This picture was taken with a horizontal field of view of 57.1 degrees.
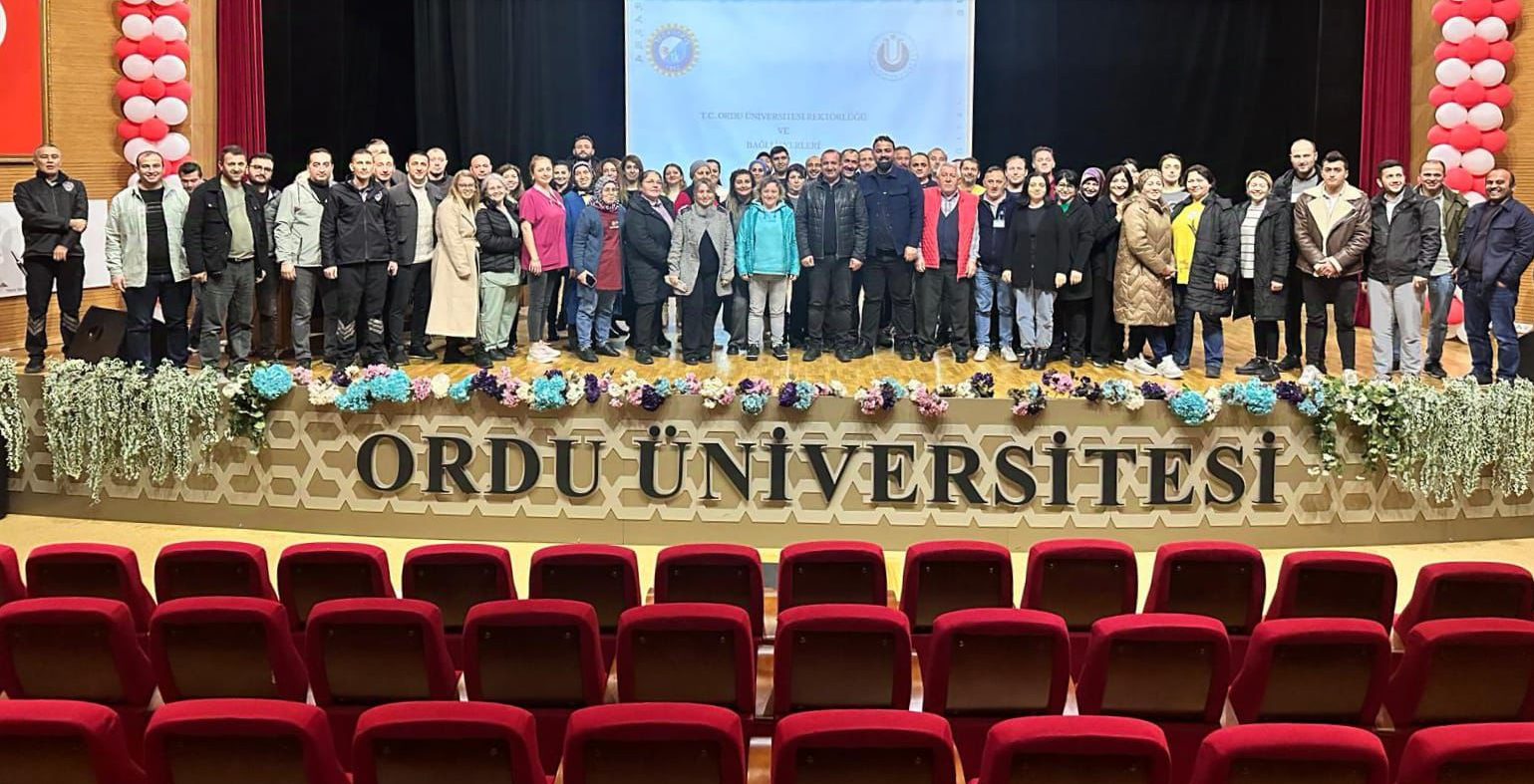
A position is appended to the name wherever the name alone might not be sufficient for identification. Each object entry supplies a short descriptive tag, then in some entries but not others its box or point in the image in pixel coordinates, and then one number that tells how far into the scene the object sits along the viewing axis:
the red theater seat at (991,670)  3.80
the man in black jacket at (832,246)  9.59
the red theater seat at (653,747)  2.87
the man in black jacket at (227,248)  8.72
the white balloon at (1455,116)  11.29
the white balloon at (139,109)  11.11
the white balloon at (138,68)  11.10
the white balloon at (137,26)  11.09
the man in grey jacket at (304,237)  8.90
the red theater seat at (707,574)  4.79
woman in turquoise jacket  9.45
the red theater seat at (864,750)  2.85
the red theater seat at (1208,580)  4.89
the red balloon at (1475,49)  11.20
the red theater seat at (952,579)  4.93
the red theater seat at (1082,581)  4.95
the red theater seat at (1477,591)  4.52
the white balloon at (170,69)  11.20
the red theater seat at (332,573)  4.82
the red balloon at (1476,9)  11.21
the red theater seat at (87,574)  4.77
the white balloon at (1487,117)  11.18
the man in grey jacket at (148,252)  8.64
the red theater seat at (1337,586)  4.70
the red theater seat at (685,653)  3.80
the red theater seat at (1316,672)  3.71
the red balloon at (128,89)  11.17
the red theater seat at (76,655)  3.88
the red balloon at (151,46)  11.18
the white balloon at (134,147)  11.13
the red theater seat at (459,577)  4.85
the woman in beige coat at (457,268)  9.10
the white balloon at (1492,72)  11.15
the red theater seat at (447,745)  2.88
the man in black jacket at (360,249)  8.89
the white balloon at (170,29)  11.20
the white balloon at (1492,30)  11.10
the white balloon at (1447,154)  11.21
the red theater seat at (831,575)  4.88
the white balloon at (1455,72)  11.25
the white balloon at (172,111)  11.22
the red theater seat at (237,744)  2.89
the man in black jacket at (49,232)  8.73
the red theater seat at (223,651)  3.89
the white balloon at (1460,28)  11.23
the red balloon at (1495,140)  11.20
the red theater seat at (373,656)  3.87
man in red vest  9.47
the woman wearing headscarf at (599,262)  9.59
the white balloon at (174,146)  11.20
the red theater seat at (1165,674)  3.77
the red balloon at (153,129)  11.17
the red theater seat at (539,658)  3.88
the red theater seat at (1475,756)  2.78
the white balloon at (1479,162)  11.13
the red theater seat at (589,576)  4.85
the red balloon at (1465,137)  11.23
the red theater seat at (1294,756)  2.79
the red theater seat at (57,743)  2.91
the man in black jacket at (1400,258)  8.51
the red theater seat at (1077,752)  2.81
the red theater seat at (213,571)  4.84
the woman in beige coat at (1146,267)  8.86
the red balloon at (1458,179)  11.24
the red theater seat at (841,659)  3.78
